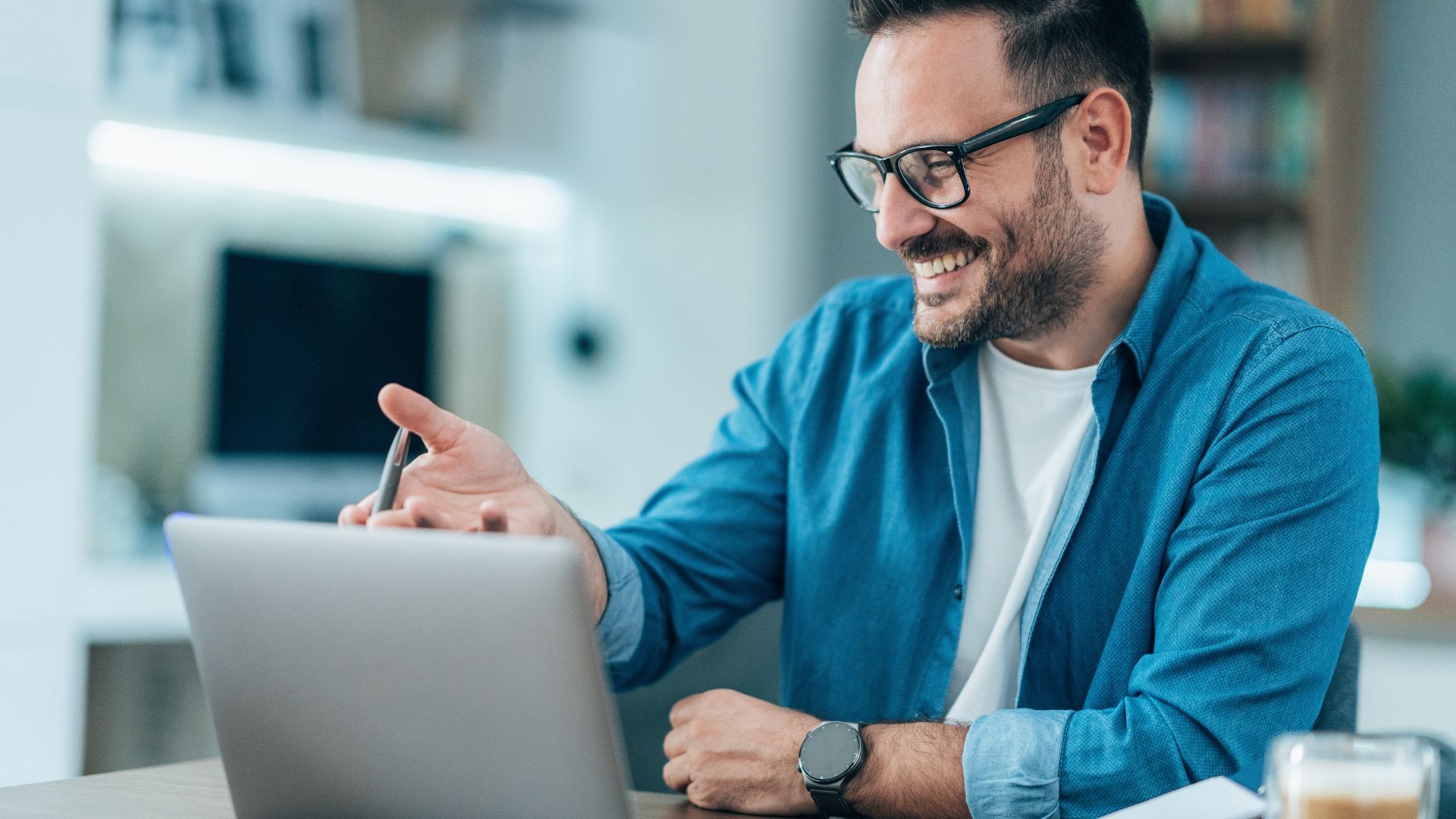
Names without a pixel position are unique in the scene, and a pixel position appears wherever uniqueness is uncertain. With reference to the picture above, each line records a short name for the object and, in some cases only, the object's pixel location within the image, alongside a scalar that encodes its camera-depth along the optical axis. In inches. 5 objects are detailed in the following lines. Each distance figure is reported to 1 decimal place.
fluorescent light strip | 113.3
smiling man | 42.0
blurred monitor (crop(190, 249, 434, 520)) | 117.5
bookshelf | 128.9
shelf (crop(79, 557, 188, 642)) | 92.7
